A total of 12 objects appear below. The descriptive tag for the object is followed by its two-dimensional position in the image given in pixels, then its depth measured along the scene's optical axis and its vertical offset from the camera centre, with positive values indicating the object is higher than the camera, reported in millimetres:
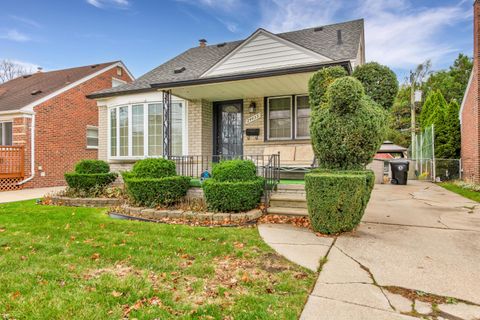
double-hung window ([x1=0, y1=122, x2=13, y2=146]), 13094 +1197
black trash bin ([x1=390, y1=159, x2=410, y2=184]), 12305 -532
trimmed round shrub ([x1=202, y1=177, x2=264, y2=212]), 5746 -737
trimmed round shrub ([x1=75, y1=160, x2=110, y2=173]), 8492 -239
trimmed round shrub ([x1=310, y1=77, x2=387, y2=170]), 4598 +483
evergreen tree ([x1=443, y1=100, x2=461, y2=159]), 14883 +1355
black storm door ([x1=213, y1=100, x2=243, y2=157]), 10078 +1091
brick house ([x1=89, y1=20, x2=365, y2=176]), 8625 +1800
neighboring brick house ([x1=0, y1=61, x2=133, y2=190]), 12336 +1529
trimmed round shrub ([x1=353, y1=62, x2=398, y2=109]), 5257 +1395
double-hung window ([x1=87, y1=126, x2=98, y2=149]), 15137 +1182
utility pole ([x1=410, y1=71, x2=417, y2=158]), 19289 +1795
